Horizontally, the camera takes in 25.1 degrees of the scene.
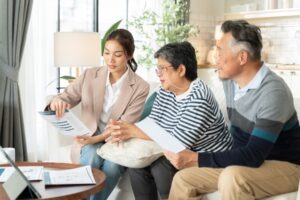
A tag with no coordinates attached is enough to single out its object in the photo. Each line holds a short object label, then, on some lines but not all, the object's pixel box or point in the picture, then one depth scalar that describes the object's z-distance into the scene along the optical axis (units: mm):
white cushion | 3139
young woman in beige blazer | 3496
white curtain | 4656
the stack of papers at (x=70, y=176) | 2788
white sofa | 2873
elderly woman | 3068
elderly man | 2804
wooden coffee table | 2660
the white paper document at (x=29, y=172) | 2844
